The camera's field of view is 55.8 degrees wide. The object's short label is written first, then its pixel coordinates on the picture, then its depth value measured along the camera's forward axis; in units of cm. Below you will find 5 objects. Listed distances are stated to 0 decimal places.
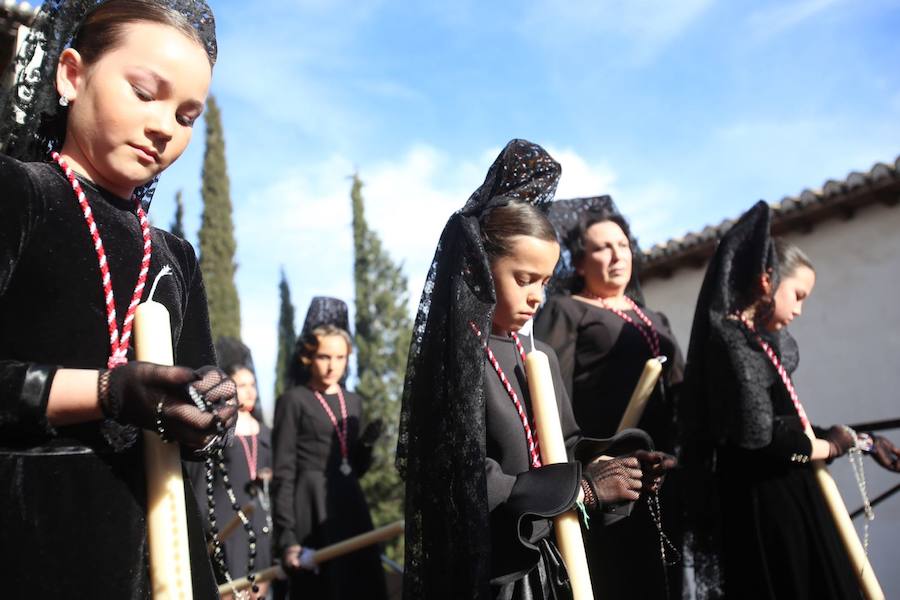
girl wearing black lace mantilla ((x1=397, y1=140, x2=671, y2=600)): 241
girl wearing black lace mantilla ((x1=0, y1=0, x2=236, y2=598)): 164
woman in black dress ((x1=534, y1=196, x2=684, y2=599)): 430
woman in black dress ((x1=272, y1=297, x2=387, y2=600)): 574
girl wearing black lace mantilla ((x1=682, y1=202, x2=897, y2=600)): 371
